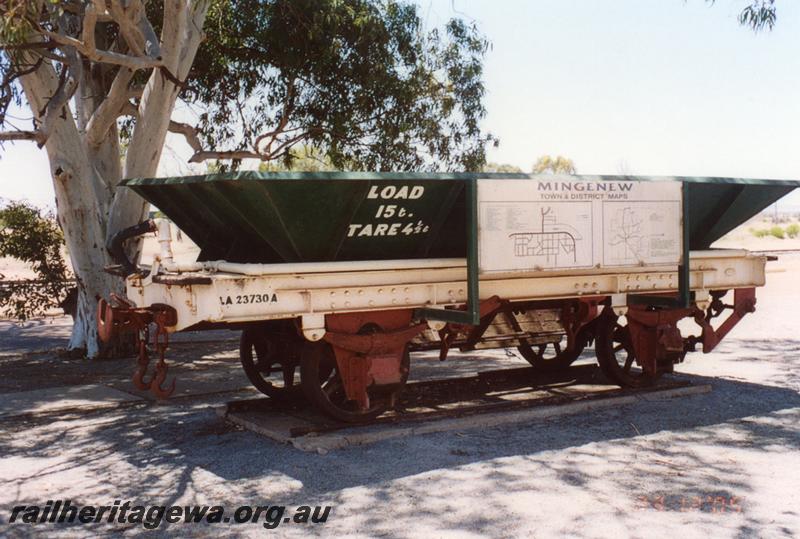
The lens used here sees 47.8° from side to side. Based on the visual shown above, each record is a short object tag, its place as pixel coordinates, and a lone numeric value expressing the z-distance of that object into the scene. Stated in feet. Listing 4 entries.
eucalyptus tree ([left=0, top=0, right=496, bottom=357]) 39.09
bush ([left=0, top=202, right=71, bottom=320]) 47.44
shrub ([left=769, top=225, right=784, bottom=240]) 214.07
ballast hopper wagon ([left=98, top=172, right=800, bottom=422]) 23.63
